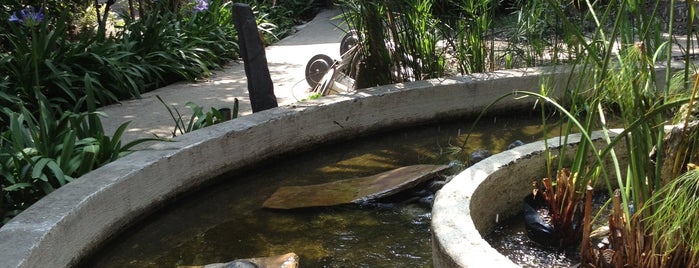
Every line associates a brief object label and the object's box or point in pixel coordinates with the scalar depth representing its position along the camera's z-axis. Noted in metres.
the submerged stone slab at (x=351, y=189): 4.76
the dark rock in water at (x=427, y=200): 4.71
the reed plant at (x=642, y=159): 2.81
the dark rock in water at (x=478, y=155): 5.33
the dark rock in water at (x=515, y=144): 5.40
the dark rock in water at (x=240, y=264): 3.75
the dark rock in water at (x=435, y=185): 4.85
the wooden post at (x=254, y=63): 5.85
